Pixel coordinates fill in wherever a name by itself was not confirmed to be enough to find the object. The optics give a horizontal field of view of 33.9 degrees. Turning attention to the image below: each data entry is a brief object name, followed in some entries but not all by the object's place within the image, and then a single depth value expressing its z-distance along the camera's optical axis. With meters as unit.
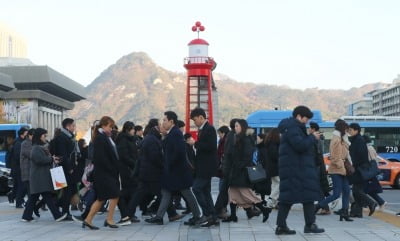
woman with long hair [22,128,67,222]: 11.29
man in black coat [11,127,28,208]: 14.38
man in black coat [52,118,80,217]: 11.62
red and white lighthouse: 54.09
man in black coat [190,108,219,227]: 10.34
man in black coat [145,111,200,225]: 10.33
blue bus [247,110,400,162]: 27.33
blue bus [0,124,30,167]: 28.20
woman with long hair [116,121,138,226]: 11.32
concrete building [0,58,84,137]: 70.75
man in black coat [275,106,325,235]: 8.73
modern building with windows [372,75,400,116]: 126.25
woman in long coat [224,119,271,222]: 10.60
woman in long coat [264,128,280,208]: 12.55
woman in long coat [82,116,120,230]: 9.97
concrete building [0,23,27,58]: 152.12
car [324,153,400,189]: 22.56
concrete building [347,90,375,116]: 148.62
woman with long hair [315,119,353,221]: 11.50
